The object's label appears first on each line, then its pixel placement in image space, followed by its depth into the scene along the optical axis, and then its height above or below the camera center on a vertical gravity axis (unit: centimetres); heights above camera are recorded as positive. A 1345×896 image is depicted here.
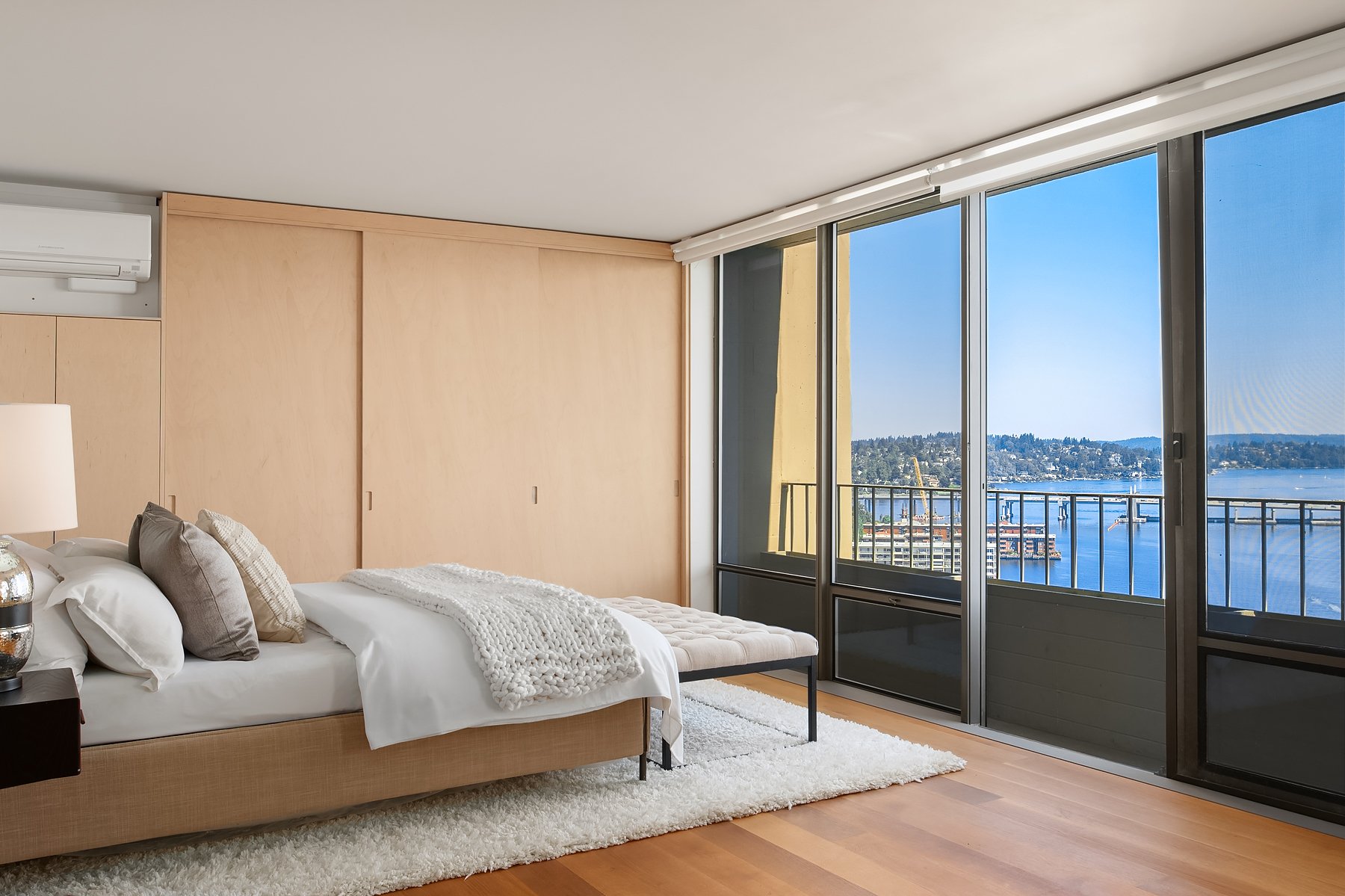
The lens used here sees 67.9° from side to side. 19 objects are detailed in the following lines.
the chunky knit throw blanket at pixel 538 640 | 308 -59
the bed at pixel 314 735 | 262 -81
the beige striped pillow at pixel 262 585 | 321 -41
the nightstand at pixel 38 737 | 205 -58
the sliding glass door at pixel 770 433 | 561 +15
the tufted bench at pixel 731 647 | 373 -73
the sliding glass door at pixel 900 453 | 466 +2
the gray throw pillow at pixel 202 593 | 294 -41
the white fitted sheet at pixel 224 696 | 266 -67
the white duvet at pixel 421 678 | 295 -68
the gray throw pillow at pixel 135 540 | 327 -27
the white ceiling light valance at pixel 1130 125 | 311 +121
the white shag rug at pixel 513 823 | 266 -113
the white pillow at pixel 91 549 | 338 -31
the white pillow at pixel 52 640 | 258 -48
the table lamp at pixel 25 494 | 221 -9
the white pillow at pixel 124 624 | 268 -46
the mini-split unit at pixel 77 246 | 453 +98
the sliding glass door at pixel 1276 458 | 322 +0
